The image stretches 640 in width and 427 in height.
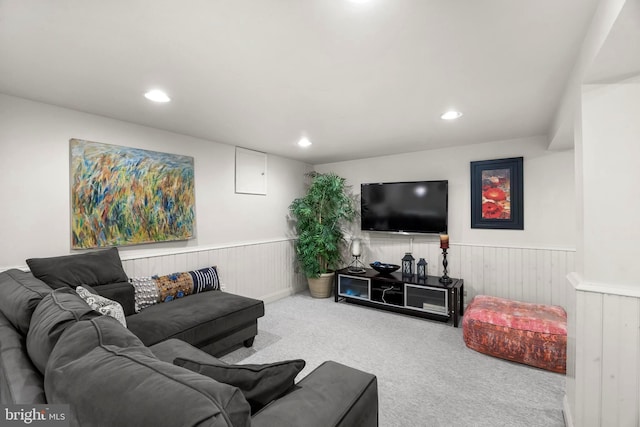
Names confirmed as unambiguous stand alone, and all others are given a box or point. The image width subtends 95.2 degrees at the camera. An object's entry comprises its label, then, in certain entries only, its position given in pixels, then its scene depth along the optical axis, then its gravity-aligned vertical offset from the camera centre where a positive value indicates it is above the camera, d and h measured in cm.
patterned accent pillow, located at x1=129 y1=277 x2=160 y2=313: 273 -75
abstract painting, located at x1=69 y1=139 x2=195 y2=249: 261 +18
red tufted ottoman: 248 -110
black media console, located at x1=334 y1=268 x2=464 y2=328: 355 -109
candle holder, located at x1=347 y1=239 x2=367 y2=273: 446 -77
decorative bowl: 421 -80
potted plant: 455 -23
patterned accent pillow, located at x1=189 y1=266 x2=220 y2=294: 319 -74
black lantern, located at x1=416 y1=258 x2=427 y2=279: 400 -81
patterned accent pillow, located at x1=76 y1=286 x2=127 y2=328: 174 -56
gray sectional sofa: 68 -46
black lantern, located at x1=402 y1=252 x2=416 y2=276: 418 -76
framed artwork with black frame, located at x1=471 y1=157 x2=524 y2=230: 359 +22
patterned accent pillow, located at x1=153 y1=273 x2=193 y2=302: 291 -74
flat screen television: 402 +8
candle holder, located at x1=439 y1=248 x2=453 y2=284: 373 -78
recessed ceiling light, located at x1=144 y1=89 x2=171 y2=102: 221 +92
